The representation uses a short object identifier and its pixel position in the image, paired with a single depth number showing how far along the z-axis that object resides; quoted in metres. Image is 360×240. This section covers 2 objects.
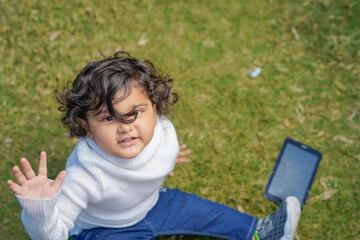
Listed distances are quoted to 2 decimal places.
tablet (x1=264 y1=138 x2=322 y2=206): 3.82
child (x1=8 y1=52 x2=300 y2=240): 2.16
